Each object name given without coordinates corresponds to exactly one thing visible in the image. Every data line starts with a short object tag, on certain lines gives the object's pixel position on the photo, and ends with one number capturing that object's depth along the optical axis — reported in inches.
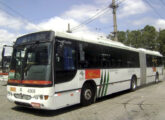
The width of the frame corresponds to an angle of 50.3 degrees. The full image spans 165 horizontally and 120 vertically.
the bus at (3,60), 253.8
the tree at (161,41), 2087.8
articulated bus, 228.7
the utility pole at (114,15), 783.8
